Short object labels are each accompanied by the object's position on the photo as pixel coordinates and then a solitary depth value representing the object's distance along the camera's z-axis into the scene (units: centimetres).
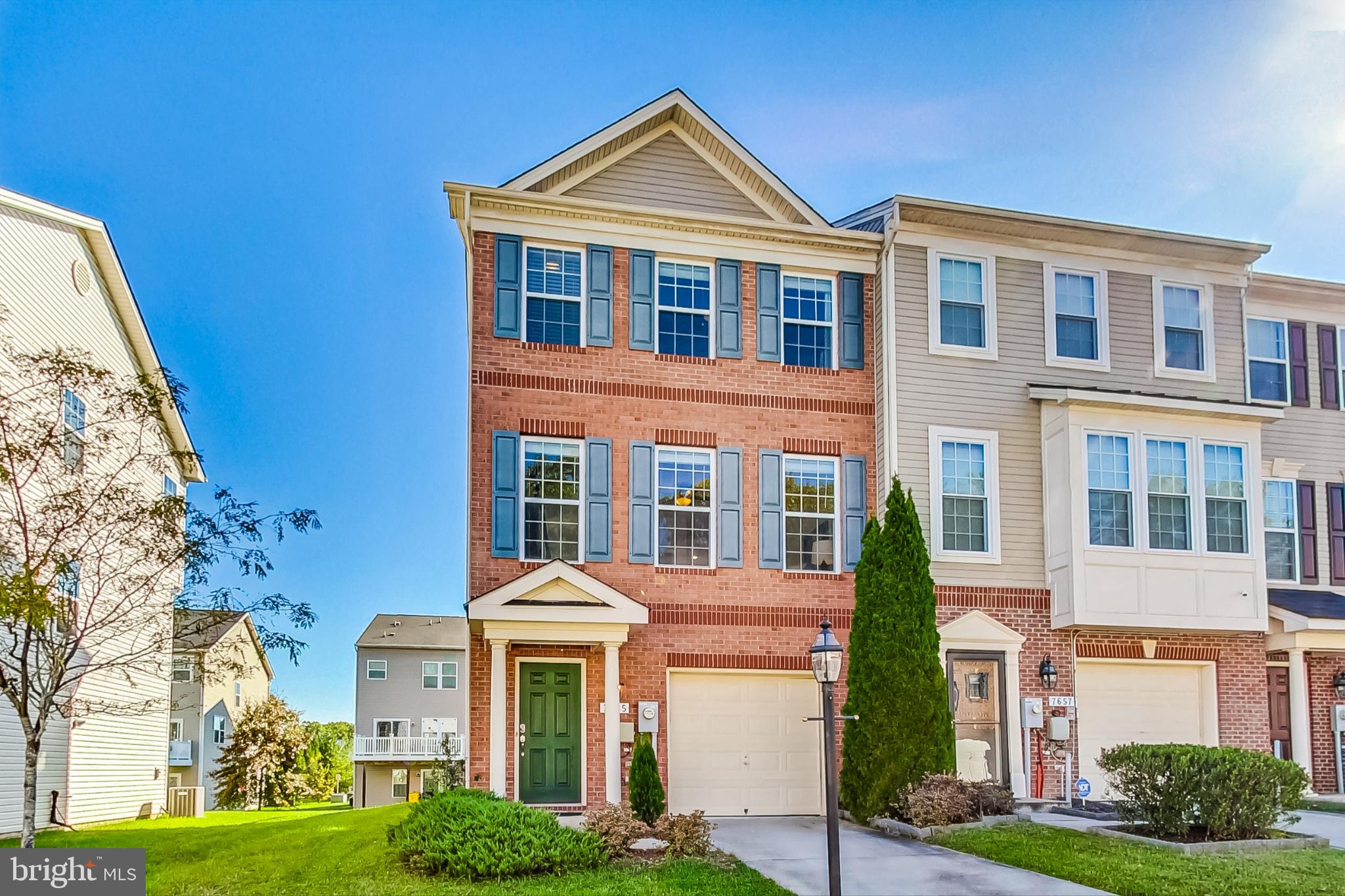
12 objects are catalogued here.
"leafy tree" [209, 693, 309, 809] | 3603
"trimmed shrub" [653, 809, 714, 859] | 1217
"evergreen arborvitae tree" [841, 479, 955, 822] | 1462
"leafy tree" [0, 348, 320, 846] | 1157
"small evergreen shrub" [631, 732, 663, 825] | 1394
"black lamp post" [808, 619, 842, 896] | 998
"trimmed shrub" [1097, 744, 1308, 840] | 1213
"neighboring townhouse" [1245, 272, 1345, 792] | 1889
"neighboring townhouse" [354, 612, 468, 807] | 4019
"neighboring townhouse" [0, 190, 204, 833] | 1780
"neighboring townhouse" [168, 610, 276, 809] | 3991
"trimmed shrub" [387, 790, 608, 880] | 1117
